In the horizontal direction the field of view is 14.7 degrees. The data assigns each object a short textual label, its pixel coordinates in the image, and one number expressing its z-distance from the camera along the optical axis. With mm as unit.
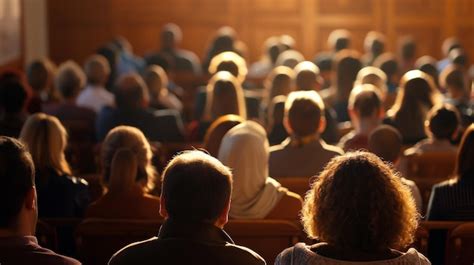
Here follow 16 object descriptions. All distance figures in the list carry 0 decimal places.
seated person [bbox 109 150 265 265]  6239
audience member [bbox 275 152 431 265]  6035
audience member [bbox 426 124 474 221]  9844
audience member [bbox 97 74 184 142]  15774
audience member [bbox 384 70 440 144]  15534
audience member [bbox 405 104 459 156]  12746
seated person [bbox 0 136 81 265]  6271
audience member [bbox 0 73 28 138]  14007
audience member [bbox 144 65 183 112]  18534
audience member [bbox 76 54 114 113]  19548
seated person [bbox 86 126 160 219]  9563
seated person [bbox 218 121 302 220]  9633
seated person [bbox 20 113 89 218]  10520
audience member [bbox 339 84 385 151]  13922
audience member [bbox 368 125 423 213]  10915
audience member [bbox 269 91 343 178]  12337
